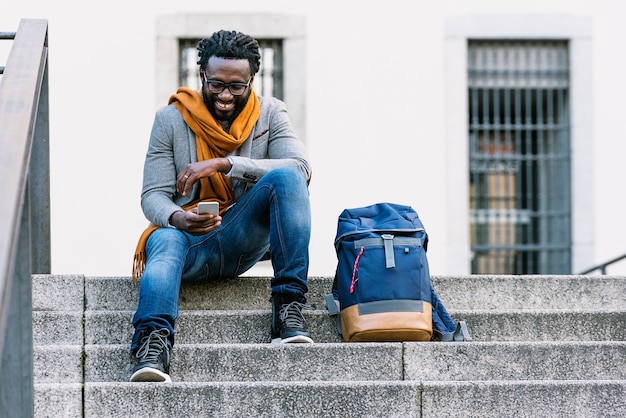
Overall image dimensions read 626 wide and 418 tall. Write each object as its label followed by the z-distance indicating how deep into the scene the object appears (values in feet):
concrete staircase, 16.85
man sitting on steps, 19.08
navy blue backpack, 18.81
